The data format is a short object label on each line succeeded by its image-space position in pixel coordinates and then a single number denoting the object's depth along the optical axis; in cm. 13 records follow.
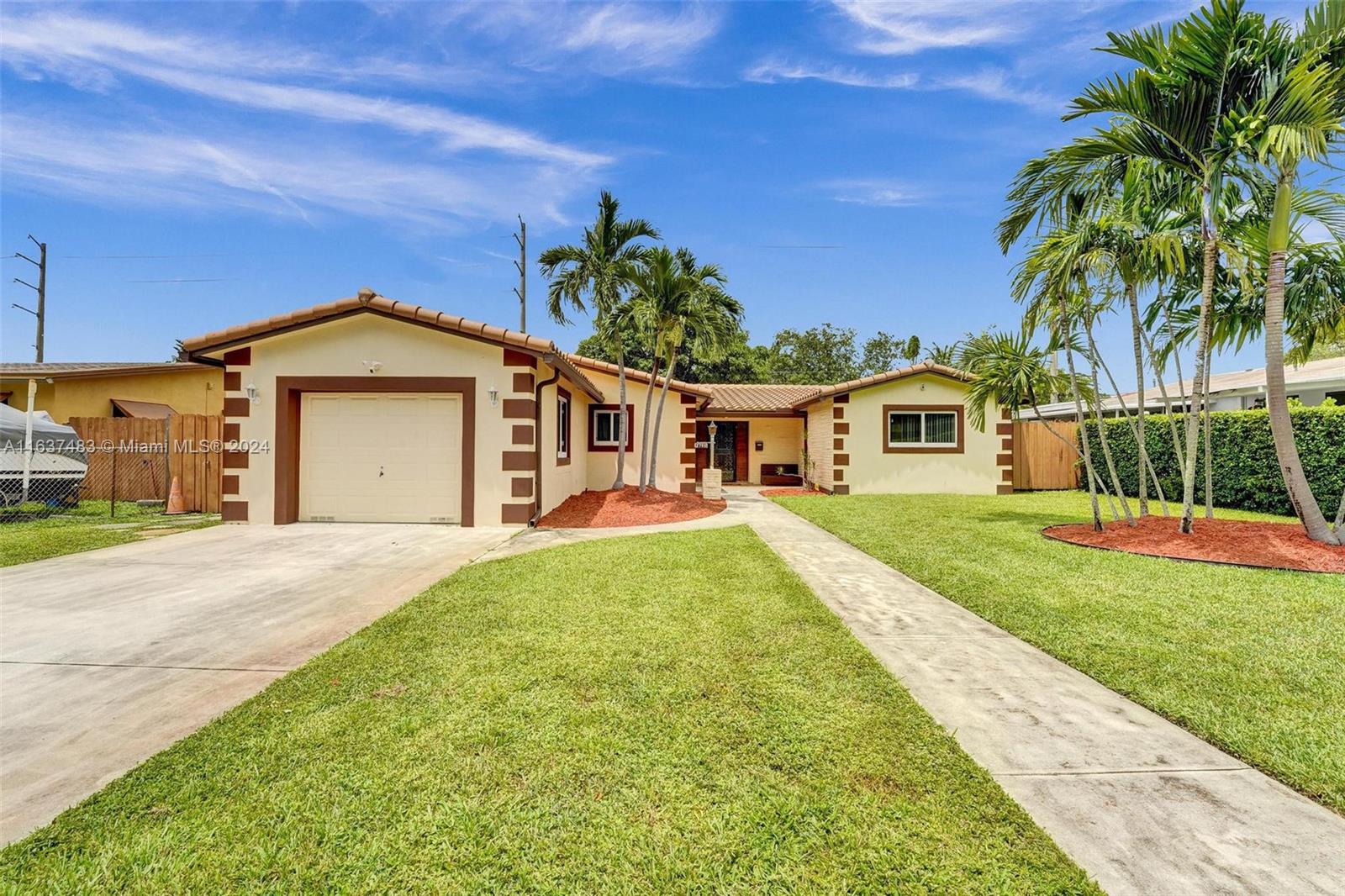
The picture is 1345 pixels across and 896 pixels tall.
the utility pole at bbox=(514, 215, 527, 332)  2242
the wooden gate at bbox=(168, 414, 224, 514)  1230
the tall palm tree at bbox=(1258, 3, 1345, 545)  637
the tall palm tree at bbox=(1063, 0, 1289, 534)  686
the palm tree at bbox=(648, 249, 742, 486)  1265
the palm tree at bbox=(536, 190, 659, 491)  1277
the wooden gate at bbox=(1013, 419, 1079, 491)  1717
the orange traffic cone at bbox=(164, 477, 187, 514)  1198
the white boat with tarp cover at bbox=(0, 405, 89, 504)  1073
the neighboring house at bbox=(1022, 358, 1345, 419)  1470
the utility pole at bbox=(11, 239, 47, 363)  2438
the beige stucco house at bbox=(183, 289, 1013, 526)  1011
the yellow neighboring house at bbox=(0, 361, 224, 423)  1576
